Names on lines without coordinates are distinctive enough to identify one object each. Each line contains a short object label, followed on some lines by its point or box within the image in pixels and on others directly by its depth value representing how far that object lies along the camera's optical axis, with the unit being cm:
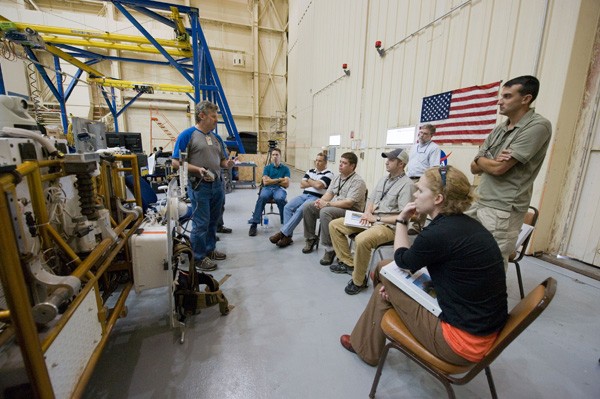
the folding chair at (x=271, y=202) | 373
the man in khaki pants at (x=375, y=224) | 218
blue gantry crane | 402
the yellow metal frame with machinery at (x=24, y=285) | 68
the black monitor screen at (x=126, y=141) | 530
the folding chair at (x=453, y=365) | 81
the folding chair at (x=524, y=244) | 194
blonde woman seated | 96
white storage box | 159
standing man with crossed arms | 160
